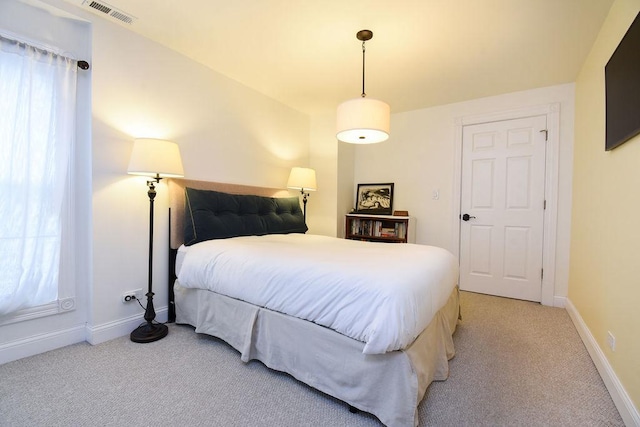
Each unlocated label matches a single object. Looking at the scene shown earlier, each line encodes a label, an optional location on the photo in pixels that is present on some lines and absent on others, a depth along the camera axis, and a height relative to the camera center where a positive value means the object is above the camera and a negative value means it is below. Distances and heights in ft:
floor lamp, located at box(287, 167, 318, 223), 11.50 +1.22
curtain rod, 5.73 +3.29
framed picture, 13.14 +0.58
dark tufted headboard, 8.01 -0.26
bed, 4.31 -1.82
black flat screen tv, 4.54 +2.27
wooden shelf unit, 12.13 -0.75
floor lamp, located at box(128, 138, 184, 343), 6.71 +0.88
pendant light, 6.64 +2.26
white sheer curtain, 5.76 +0.80
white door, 10.32 +0.26
